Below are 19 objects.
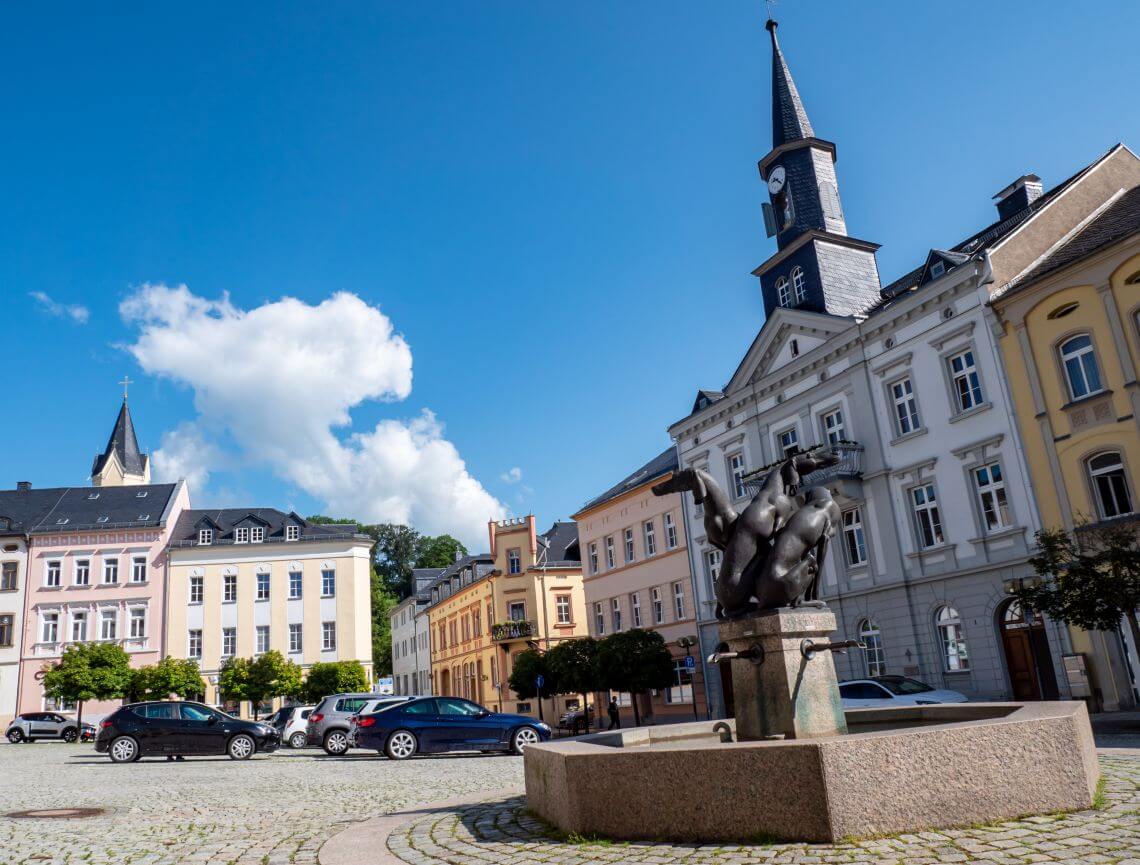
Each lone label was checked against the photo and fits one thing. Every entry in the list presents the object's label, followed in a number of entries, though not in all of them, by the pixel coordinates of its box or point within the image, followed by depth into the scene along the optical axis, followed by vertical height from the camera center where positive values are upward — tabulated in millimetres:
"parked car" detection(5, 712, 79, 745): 41469 +640
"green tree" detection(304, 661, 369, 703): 47031 +1689
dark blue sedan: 20094 -566
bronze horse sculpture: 8750 +1256
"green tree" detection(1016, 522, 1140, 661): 17406 +1150
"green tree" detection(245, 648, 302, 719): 46031 +1997
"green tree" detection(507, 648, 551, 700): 37594 +850
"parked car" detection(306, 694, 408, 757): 23531 -149
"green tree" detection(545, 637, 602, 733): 34812 +948
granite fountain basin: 6113 -766
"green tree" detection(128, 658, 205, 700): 43375 +2297
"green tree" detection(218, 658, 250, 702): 45969 +2030
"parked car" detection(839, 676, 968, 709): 18375 -620
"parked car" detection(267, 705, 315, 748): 28766 -240
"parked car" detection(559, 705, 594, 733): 35469 -1077
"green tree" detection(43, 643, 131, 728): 40094 +2676
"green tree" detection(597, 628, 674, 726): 33469 +805
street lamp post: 35188 +1214
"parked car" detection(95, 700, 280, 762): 21906 -98
